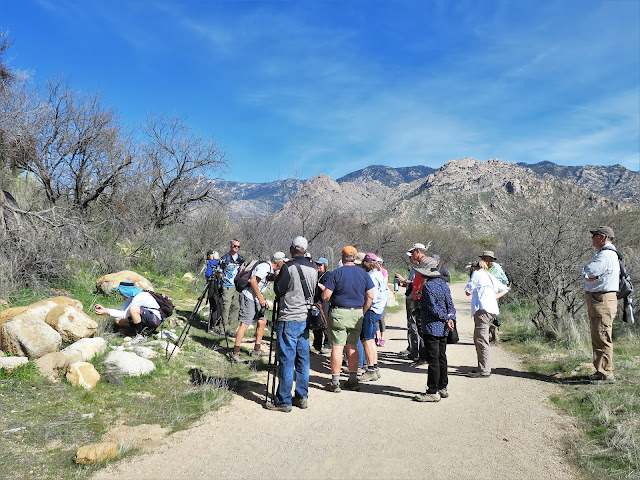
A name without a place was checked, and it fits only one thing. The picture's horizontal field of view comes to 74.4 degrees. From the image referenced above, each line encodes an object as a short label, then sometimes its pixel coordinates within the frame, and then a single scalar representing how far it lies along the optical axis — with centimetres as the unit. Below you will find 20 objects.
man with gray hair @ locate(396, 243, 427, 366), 717
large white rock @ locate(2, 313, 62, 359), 561
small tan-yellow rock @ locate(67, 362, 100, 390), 542
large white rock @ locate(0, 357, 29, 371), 532
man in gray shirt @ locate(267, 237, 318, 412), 533
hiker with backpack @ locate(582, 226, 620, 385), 592
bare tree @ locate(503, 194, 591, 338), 965
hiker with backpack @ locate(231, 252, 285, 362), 714
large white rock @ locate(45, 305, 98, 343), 636
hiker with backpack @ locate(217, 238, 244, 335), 854
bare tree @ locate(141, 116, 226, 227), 1792
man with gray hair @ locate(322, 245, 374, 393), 599
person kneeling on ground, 720
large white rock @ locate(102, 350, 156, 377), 581
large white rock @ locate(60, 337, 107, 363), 589
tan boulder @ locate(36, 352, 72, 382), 548
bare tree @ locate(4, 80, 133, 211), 1325
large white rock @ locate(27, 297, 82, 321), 661
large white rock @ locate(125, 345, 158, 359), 655
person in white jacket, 661
